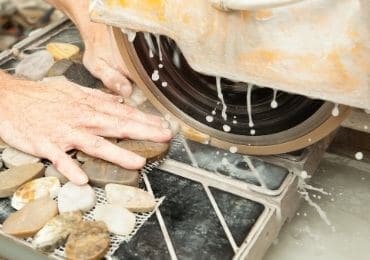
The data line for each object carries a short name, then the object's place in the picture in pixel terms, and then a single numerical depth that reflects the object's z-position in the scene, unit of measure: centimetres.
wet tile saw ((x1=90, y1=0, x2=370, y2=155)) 78
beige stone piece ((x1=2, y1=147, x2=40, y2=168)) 94
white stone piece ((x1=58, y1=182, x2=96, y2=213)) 89
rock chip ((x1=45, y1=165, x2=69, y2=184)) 92
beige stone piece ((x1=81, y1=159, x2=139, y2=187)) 91
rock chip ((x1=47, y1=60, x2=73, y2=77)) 106
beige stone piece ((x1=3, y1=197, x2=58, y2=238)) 86
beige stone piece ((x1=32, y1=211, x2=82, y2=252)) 85
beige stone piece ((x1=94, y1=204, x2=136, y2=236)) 86
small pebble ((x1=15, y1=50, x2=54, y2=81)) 108
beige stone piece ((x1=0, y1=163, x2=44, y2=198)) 91
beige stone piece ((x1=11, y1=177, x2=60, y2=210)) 90
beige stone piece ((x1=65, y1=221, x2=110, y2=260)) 83
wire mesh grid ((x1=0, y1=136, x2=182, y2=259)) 85
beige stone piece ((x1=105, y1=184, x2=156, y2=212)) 88
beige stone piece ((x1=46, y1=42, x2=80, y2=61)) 111
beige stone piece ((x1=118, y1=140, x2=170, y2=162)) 94
